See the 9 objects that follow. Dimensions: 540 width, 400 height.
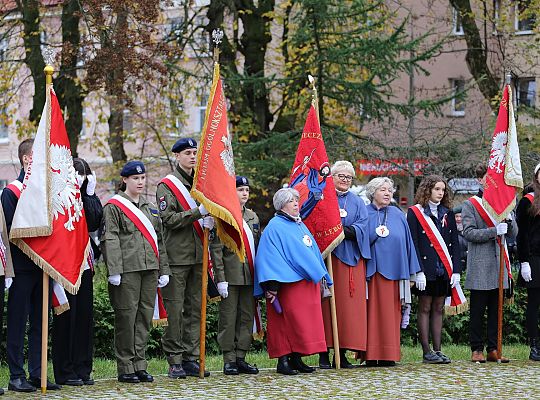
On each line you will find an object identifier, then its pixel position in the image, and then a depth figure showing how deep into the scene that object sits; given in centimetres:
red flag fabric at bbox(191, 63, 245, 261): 1009
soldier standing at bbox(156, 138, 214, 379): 1020
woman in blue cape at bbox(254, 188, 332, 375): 1052
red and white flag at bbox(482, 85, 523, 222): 1178
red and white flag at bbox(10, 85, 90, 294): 926
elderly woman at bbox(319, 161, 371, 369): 1119
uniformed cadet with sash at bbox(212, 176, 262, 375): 1052
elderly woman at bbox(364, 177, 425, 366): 1127
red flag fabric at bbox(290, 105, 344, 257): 1106
